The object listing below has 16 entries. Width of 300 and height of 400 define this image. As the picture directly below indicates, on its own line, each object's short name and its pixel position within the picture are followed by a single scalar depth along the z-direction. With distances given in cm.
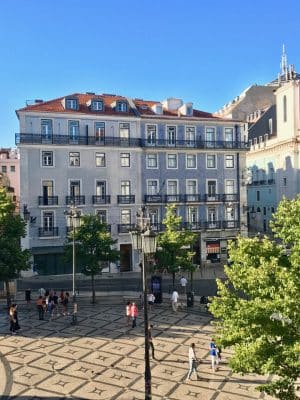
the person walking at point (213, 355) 1862
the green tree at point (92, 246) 3212
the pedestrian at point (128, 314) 2463
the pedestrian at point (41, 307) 2630
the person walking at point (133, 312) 2445
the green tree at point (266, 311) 1162
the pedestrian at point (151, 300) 2961
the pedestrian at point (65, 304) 2789
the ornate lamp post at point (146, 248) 1425
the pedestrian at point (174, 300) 2824
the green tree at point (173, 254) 3259
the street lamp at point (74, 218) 2637
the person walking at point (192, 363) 1759
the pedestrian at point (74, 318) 2549
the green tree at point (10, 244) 2883
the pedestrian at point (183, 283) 3575
